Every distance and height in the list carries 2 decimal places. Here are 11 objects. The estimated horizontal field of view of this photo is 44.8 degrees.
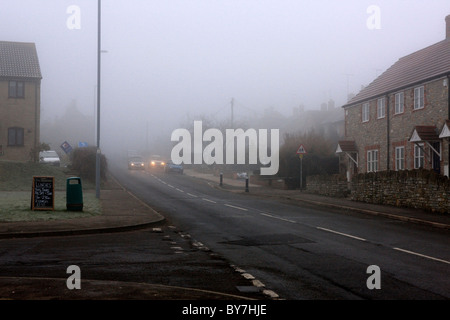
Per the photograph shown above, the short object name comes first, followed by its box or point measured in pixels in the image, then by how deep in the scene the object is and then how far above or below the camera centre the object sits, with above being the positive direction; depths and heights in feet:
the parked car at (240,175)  183.73 -2.44
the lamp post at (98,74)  86.69 +14.91
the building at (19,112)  143.54 +14.62
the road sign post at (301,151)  104.68 +3.33
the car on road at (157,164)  221.66 +1.43
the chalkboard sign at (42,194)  62.59 -3.13
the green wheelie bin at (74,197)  63.21 -3.48
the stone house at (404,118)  83.97 +8.97
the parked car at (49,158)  150.51 +2.54
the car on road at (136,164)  207.62 +1.31
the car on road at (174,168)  198.70 -0.15
